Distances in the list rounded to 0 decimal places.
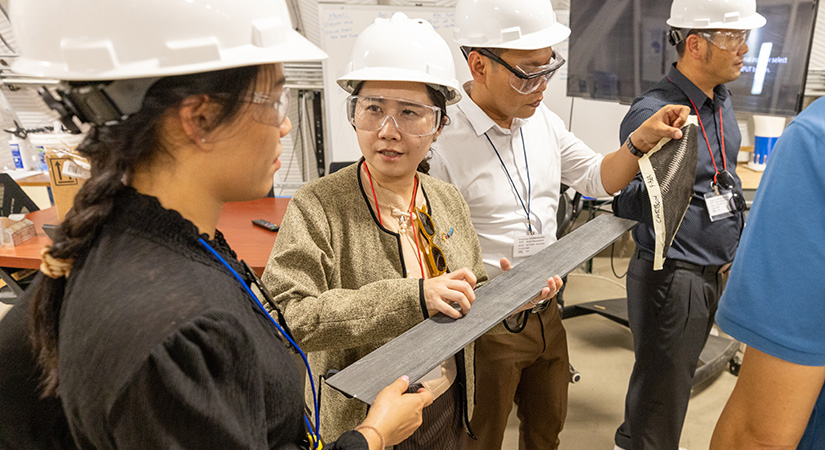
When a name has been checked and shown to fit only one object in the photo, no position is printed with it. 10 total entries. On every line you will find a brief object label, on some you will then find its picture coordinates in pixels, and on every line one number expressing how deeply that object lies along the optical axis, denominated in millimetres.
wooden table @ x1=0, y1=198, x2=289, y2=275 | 2438
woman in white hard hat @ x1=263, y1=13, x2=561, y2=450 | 1189
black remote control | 2867
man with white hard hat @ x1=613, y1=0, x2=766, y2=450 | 2123
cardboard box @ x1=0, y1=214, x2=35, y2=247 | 2570
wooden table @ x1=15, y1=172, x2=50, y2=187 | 4016
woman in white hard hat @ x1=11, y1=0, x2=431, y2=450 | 575
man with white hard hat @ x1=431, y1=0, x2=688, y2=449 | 1727
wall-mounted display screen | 3061
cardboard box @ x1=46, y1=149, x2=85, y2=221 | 2497
